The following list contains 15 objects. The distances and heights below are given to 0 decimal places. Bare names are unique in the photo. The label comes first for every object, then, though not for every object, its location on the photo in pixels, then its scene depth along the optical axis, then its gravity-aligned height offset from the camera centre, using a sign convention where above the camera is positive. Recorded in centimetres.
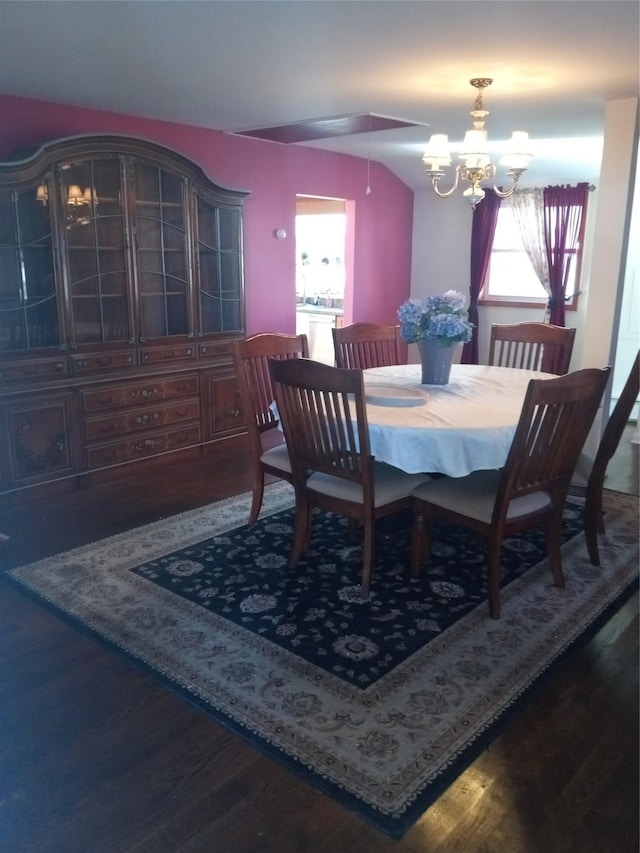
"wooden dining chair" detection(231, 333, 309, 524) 337 -63
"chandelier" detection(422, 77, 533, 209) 321 +54
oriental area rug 200 -136
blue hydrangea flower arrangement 316 -24
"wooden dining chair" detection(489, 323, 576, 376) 408 -47
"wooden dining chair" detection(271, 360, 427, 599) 261 -75
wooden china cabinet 374 -26
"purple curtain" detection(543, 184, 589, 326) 580 +32
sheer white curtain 602 +38
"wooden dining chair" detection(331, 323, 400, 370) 412 -48
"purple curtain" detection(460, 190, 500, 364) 629 +26
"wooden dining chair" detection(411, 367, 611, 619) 249 -85
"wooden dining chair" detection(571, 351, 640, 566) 302 -84
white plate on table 307 -59
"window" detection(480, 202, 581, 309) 636 -4
